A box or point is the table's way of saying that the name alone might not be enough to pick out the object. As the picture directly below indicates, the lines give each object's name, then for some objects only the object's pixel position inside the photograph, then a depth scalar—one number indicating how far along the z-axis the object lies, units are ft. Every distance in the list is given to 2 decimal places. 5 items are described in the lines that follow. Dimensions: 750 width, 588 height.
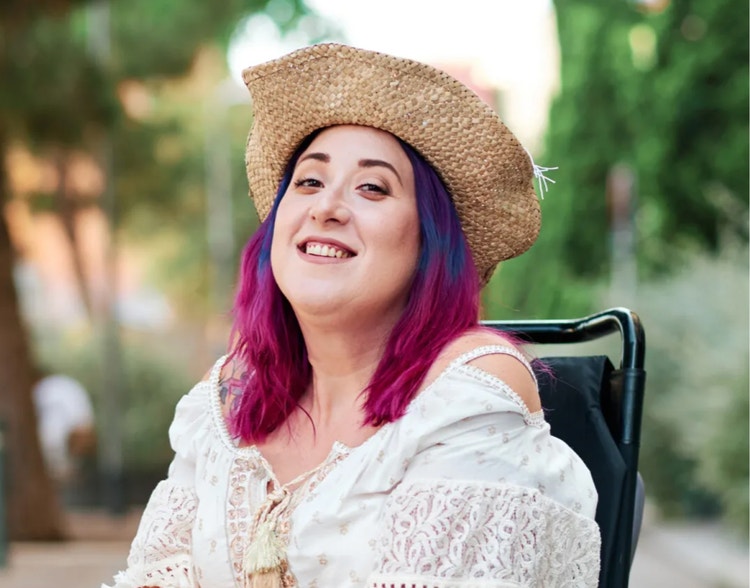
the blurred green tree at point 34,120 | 40.78
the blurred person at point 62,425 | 58.90
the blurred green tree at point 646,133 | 45.19
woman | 7.70
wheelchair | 8.98
